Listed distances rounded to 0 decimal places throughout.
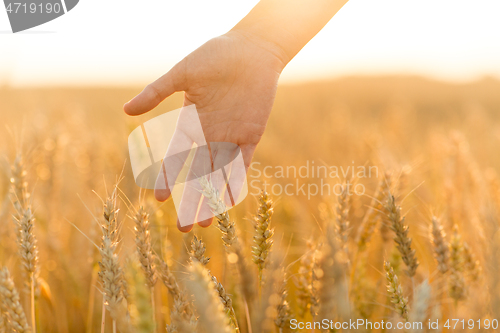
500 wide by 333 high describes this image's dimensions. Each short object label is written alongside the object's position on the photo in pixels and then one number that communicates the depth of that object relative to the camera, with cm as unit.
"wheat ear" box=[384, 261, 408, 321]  70
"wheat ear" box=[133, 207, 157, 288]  71
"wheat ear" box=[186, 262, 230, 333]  61
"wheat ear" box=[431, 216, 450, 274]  73
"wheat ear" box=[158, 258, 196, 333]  68
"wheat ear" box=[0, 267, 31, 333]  69
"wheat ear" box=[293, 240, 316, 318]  77
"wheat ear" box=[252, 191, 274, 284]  72
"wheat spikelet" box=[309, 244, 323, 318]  70
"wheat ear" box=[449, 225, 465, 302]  71
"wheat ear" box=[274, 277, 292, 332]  72
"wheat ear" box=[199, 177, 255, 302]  71
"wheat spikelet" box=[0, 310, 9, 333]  73
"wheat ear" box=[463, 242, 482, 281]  75
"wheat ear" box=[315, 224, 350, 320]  67
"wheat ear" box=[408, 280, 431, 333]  64
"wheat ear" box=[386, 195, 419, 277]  73
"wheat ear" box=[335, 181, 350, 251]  75
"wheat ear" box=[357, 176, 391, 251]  83
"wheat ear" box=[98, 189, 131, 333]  67
